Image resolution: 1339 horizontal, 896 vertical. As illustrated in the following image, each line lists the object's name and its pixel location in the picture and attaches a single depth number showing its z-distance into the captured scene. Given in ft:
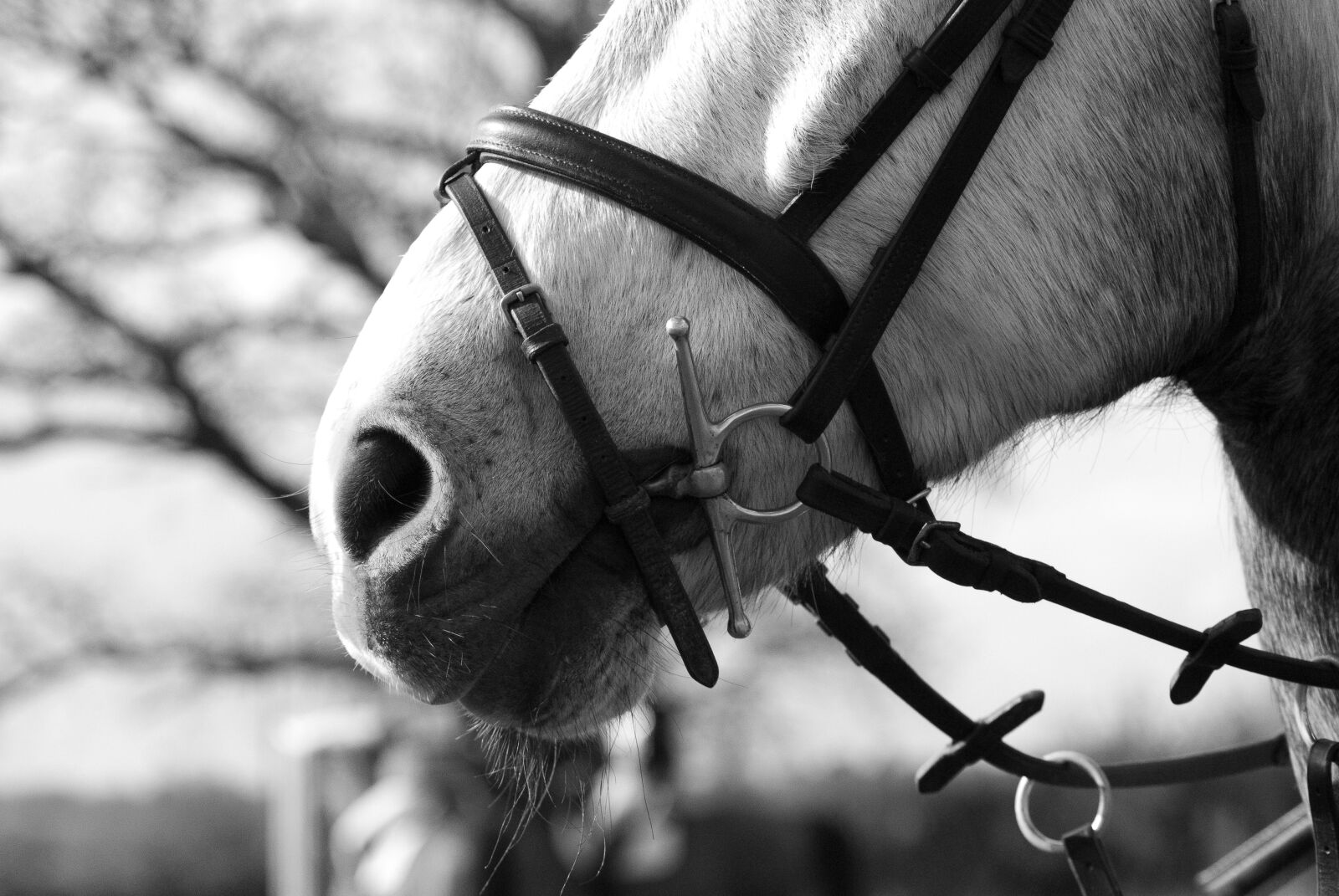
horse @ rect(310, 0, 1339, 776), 6.63
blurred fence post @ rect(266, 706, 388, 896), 20.97
